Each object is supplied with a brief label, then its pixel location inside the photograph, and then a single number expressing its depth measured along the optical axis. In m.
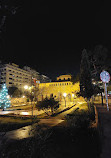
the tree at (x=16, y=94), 39.71
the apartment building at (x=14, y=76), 59.09
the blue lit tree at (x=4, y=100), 17.41
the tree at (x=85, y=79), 11.96
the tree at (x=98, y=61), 27.09
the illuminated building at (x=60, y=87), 42.32
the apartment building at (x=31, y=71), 78.56
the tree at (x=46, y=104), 10.82
